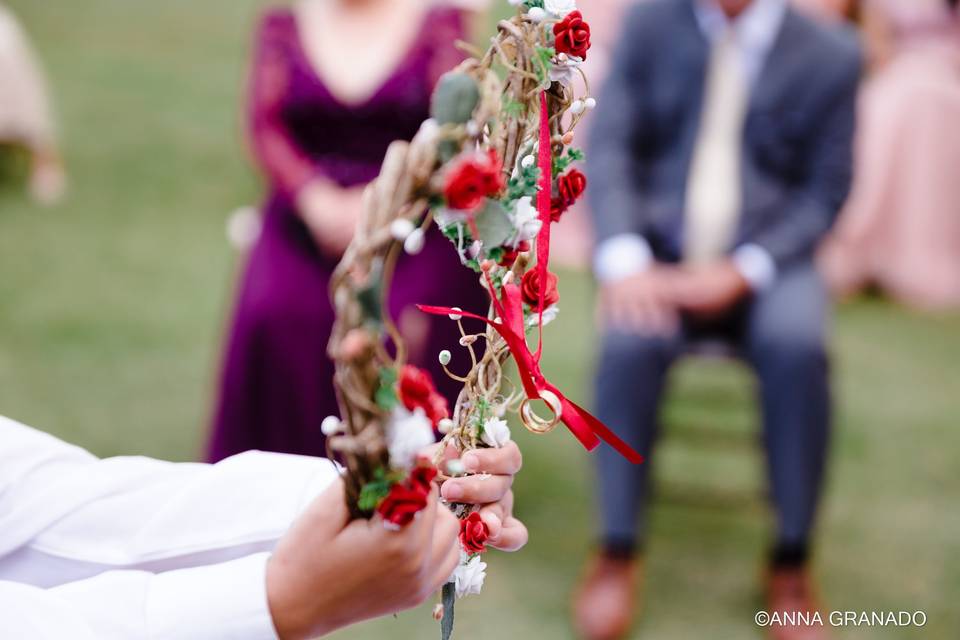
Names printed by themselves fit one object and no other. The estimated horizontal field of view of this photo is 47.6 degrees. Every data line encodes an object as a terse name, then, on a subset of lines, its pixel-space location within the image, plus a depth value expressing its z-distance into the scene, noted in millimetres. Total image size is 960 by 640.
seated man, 2301
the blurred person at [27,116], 5047
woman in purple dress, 2473
